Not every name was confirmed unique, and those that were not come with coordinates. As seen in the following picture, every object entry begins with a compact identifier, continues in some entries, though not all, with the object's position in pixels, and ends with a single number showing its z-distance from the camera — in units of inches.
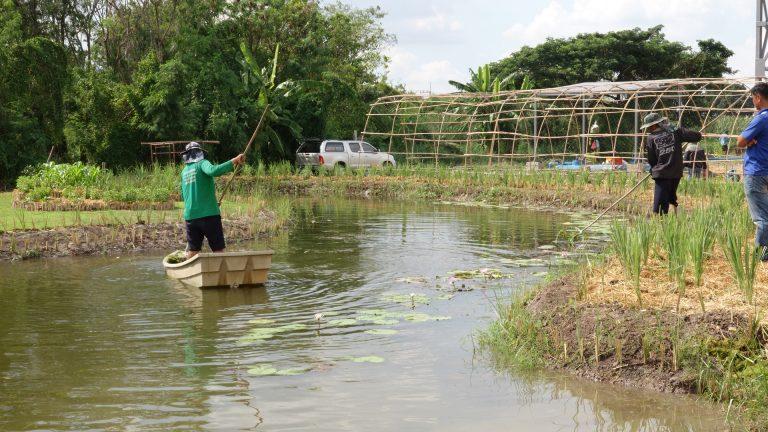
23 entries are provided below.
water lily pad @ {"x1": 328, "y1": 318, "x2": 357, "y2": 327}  345.7
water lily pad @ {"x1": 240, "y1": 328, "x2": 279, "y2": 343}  323.9
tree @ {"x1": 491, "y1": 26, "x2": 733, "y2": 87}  1764.0
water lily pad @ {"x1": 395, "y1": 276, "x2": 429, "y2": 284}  443.3
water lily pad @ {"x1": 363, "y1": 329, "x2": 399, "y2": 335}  330.3
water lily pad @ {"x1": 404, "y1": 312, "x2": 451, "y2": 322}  354.6
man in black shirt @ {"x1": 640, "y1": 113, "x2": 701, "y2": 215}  457.7
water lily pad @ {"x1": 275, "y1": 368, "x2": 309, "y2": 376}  277.3
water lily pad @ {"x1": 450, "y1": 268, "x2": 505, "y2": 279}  448.5
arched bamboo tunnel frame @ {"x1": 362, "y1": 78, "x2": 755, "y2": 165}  1305.4
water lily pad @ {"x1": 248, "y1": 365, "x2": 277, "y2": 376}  277.0
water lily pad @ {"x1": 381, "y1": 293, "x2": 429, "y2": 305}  391.5
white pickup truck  1282.0
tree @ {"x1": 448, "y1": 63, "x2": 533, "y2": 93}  1488.7
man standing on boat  427.5
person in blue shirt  322.0
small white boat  418.6
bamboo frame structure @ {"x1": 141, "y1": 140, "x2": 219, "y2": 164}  1150.3
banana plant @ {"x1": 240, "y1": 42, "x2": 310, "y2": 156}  1270.9
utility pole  1058.1
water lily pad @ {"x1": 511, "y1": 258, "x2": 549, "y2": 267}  490.8
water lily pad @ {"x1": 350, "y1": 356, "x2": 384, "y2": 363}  292.5
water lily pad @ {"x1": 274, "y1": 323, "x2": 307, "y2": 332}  336.5
